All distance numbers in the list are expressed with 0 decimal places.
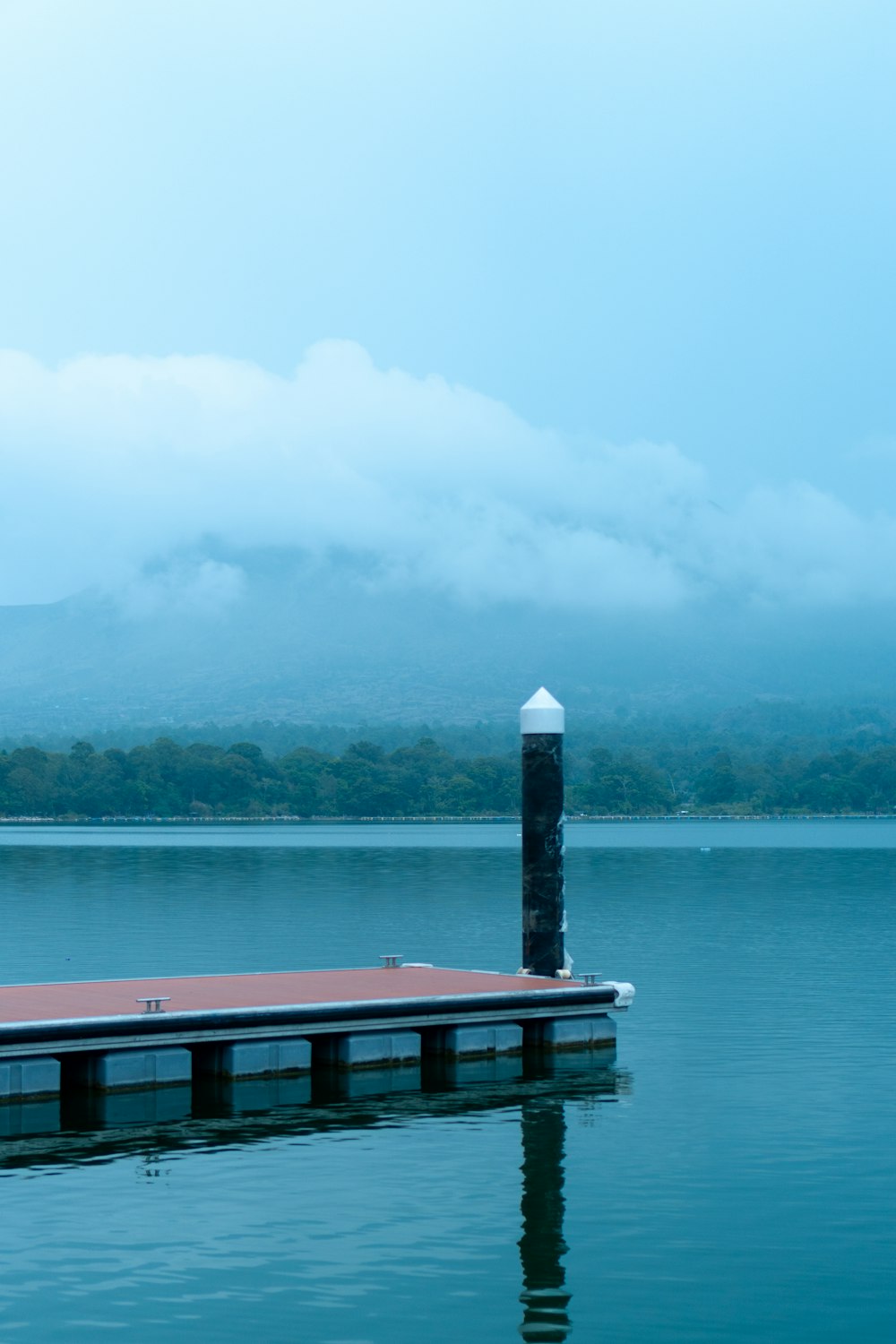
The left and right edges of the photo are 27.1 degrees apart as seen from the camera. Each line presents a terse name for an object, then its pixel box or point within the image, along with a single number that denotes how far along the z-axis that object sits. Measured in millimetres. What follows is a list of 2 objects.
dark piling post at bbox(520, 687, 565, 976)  26766
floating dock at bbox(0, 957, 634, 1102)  20500
